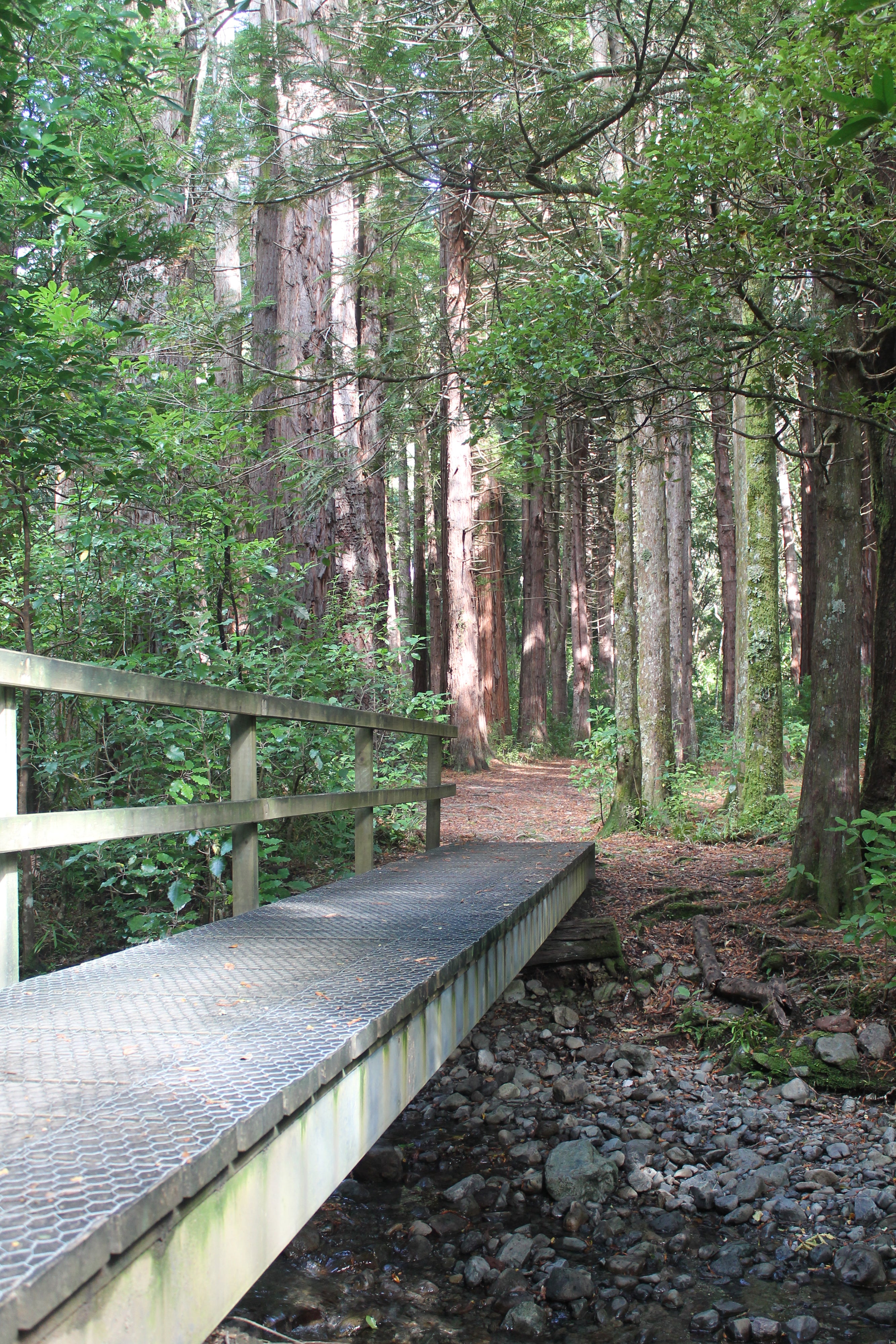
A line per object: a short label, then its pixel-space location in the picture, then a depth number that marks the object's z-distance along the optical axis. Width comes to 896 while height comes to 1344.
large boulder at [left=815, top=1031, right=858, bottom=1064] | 5.56
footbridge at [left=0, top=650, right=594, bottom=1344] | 1.65
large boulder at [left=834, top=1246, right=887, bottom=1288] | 3.84
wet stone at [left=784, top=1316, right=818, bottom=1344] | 3.53
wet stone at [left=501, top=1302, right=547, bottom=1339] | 3.66
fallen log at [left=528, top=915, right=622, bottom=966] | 7.25
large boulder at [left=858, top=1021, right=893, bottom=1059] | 5.55
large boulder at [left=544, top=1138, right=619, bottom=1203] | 4.71
